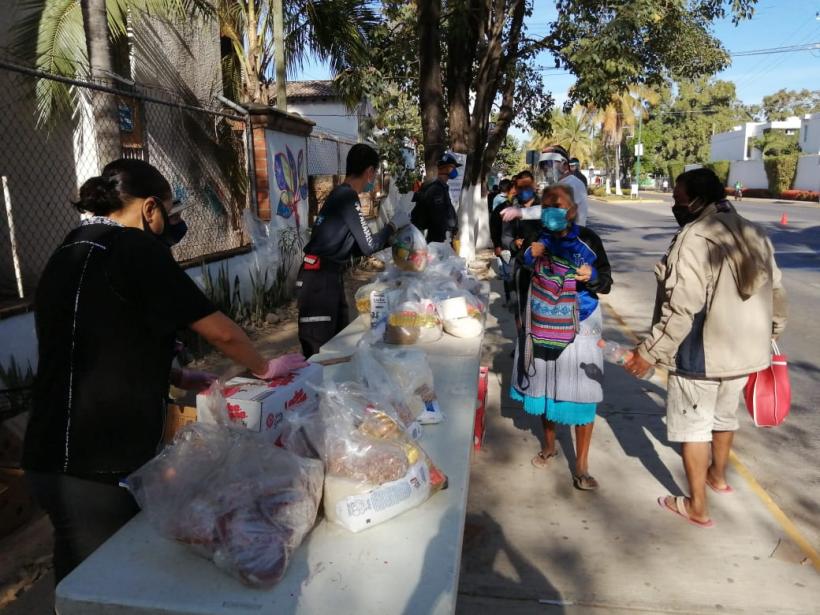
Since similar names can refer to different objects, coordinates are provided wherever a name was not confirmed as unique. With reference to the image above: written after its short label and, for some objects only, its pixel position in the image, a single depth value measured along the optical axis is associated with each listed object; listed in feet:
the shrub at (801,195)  112.49
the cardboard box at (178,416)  7.15
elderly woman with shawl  11.59
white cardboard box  6.56
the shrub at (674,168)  202.49
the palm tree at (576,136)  196.24
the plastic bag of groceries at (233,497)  5.02
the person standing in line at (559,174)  16.10
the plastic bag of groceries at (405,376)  8.09
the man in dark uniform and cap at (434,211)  24.39
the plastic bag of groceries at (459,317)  12.30
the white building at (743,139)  164.45
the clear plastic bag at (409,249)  14.48
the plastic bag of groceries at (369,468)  5.72
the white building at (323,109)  79.92
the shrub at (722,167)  171.12
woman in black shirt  5.75
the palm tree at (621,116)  150.61
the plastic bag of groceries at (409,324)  11.70
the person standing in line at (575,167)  21.08
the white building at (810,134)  142.20
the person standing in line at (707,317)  9.73
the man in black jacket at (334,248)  12.72
